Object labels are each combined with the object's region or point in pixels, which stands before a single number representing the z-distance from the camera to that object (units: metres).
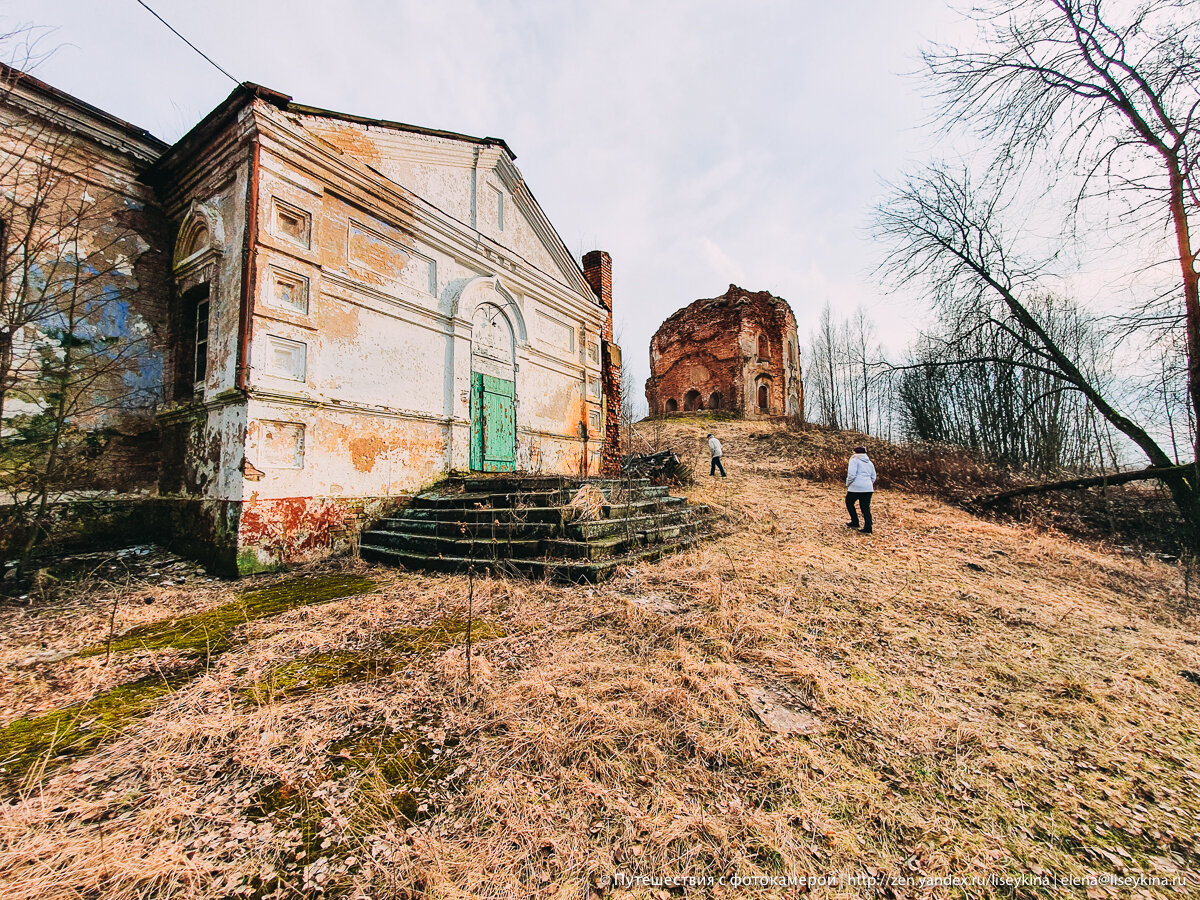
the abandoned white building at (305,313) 5.44
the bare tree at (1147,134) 6.82
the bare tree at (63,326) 4.51
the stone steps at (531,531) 5.04
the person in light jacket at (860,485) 7.96
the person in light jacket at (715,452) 13.23
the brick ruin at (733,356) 23.53
